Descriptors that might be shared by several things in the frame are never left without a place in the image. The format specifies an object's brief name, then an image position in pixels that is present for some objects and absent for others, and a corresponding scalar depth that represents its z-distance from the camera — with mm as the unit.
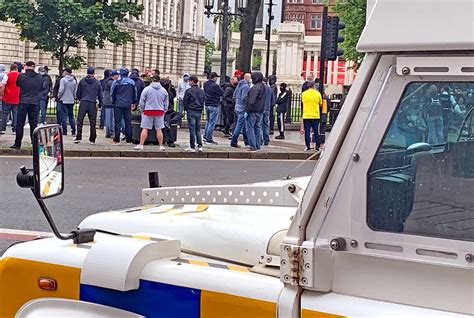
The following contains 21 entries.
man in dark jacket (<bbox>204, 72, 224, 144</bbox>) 19500
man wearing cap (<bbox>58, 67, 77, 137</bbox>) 20219
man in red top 18406
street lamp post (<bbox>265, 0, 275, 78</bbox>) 34225
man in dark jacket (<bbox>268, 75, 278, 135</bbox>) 23762
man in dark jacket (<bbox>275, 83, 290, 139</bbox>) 23984
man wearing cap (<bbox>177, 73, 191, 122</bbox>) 25688
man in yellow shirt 19359
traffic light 18844
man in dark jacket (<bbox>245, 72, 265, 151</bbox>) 17875
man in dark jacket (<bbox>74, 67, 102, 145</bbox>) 17969
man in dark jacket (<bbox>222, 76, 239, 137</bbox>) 22406
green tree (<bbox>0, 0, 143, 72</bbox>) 28766
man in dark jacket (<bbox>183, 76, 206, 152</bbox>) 17562
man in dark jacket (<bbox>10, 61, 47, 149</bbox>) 15953
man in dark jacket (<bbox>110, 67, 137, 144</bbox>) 18141
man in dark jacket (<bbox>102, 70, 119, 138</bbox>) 20266
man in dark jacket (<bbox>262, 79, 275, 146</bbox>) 18823
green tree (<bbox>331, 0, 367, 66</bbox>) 37878
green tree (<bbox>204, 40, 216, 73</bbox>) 121438
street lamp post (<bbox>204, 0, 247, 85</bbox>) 25380
